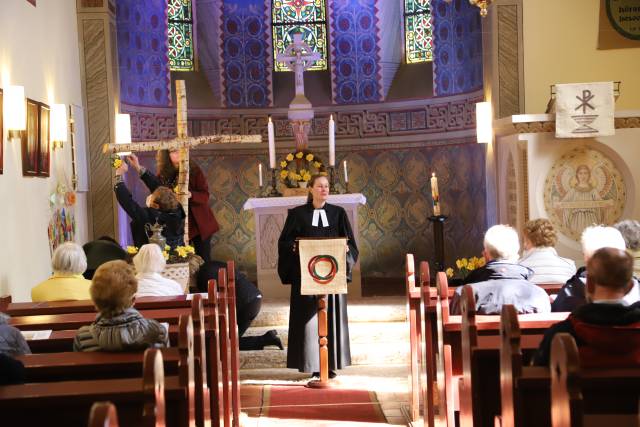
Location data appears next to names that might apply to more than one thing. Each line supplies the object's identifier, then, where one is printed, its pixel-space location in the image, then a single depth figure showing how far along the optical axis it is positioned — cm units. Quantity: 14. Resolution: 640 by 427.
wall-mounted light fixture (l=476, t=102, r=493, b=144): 998
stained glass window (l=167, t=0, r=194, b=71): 1312
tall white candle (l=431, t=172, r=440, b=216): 992
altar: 1008
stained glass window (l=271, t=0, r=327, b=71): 1351
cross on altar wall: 1145
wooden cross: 807
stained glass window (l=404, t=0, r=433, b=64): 1302
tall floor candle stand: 1017
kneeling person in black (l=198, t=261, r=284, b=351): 762
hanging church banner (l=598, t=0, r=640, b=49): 1007
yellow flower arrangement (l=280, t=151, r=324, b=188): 1047
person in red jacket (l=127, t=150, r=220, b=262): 864
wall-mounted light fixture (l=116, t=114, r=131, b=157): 979
